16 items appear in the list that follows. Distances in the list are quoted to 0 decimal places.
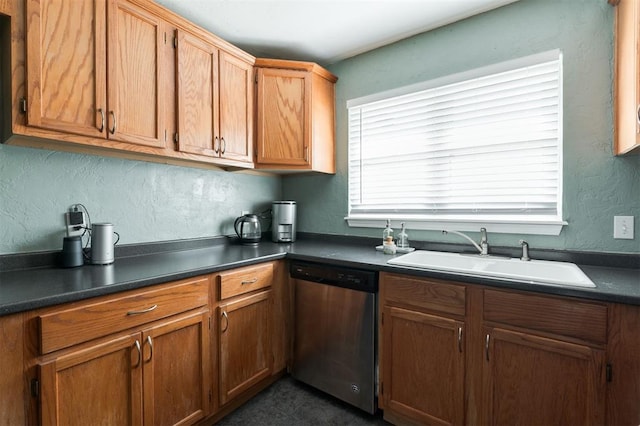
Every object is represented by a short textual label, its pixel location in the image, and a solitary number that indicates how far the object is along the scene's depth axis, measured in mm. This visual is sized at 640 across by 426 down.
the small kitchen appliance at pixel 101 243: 1613
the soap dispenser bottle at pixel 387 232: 2160
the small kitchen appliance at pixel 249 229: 2441
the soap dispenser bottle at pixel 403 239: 2168
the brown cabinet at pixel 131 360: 1107
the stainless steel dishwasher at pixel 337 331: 1735
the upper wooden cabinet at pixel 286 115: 2312
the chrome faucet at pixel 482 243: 1860
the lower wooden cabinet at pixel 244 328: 1703
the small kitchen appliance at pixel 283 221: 2588
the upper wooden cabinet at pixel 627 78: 1231
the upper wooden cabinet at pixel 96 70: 1302
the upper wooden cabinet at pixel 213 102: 1841
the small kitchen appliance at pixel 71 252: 1539
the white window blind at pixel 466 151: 1768
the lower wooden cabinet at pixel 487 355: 1207
